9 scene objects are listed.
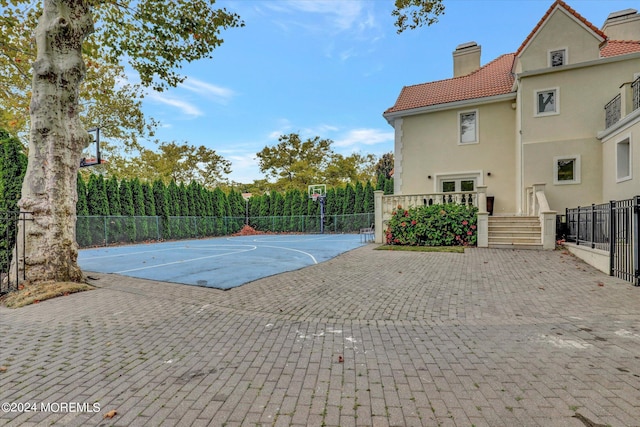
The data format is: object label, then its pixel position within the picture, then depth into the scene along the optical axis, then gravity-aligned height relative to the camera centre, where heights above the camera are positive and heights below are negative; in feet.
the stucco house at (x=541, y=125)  38.18 +13.01
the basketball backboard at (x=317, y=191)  83.37 +6.27
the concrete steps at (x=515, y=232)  34.58 -2.39
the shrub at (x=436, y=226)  37.22 -1.72
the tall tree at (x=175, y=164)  95.81 +17.39
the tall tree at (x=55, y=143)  19.21 +4.73
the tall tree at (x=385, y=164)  127.54 +21.45
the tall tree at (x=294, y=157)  115.75 +22.30
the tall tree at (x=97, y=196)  55.31 +3.08
